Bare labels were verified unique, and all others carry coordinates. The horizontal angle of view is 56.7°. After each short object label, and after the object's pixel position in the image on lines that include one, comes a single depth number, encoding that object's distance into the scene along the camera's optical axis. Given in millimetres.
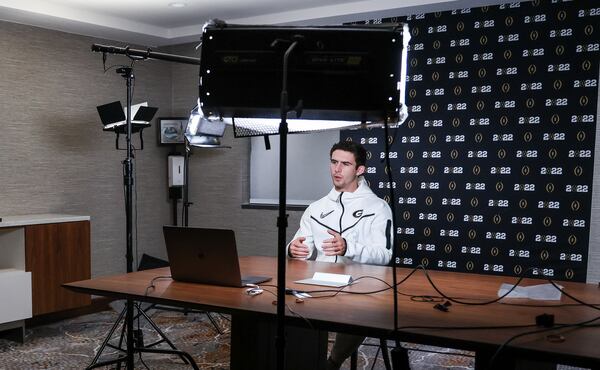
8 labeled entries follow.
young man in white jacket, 2922
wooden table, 1371
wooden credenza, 3809
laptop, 1988
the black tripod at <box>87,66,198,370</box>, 2908
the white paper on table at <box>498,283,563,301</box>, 1896
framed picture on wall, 5414
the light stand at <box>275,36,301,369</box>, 1401
